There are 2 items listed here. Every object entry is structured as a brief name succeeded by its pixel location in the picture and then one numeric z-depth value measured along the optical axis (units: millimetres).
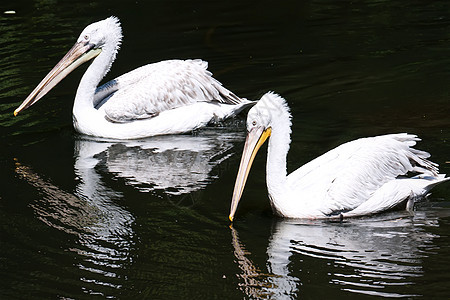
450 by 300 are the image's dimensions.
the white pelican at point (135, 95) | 14312
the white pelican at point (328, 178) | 9937
